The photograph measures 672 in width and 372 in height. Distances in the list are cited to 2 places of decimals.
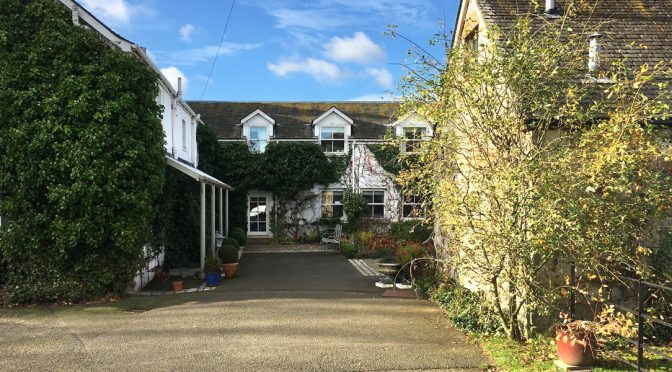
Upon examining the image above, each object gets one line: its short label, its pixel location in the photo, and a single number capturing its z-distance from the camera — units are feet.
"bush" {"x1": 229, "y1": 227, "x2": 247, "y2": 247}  70.03
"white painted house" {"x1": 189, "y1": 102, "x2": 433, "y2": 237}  79.10
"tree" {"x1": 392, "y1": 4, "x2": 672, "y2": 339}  20.81
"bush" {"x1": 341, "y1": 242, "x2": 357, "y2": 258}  63.05
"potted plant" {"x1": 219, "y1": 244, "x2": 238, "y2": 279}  45.83
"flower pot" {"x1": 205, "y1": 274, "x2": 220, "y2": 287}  41.47
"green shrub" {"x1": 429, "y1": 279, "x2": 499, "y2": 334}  26.40
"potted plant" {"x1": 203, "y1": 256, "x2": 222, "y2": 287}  41.52
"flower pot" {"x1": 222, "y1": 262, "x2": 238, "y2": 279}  45.80
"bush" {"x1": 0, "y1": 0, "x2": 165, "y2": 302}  33.12
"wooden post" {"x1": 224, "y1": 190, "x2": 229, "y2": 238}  70.64
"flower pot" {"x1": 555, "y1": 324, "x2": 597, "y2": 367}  20.70
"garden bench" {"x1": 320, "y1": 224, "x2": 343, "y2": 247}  71.87
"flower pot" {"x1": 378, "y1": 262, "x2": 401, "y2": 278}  39.09
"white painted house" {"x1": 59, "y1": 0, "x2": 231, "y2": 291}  36.29
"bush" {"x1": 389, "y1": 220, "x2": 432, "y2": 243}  65.31
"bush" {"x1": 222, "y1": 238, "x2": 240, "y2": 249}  52.97
